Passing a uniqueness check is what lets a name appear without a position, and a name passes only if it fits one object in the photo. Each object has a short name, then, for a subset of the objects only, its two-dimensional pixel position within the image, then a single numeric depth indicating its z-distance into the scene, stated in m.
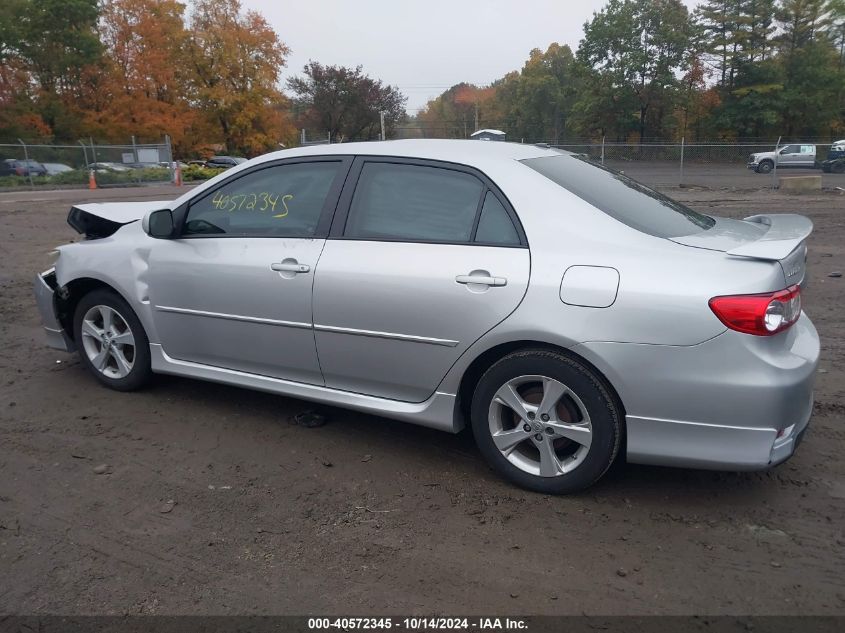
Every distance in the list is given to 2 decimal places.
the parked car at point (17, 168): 28.81
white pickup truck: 28.20
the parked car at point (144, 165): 32.03
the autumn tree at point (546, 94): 49.09
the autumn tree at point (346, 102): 45.50
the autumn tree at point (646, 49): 45.78
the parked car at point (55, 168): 29.24
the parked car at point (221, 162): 39.85
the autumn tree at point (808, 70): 42.75
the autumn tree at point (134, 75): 45.06
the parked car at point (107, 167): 29.91
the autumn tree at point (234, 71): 49.09
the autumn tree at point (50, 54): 44.38
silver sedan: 2.98
